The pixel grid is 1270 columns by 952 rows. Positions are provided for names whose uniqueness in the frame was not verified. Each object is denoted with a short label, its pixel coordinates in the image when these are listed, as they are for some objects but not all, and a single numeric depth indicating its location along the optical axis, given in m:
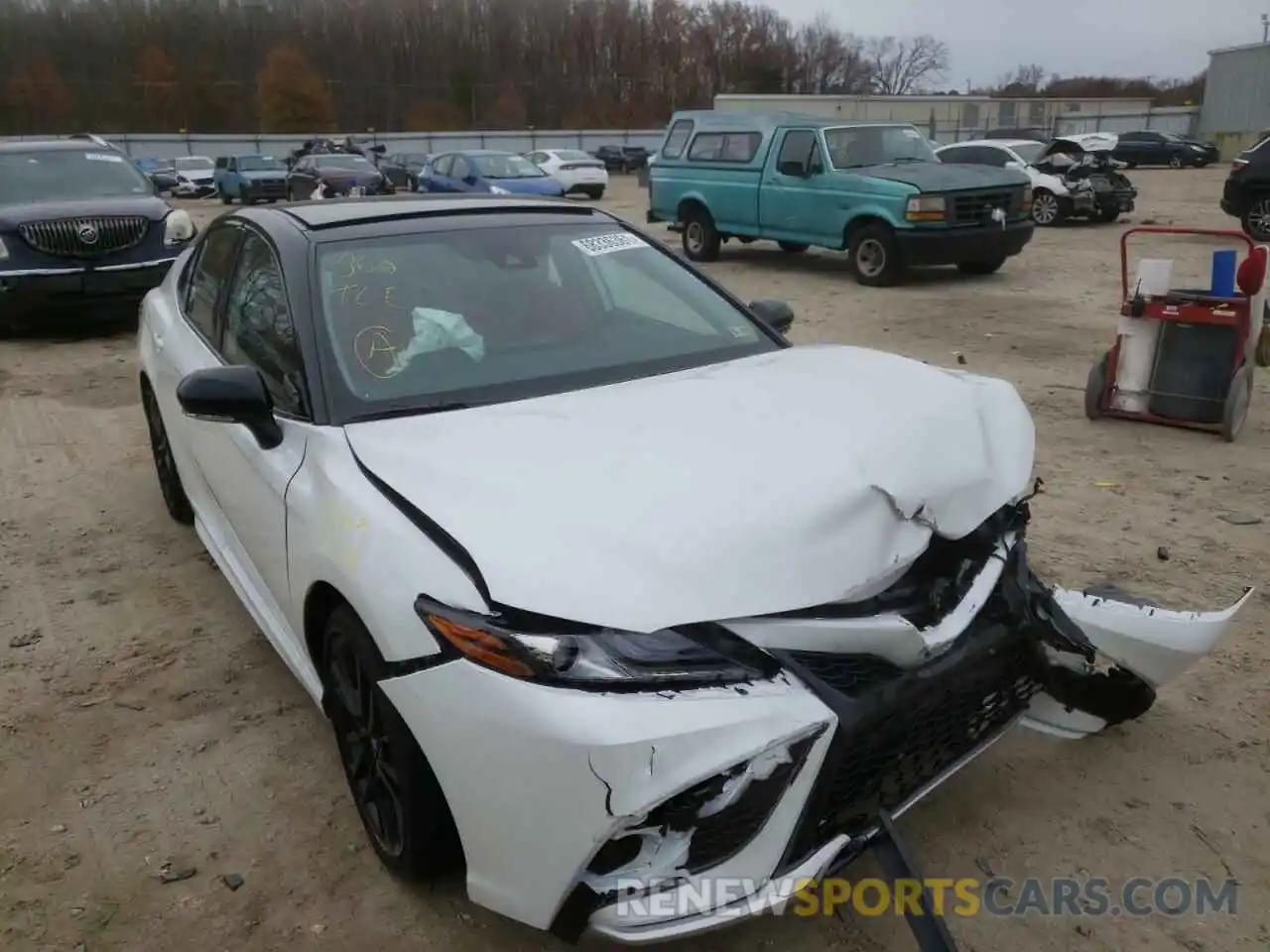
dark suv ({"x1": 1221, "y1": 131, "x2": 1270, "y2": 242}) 13.77
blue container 5.81
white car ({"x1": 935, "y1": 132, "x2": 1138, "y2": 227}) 17.05
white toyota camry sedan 1.95
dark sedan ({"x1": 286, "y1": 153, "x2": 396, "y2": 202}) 22.95
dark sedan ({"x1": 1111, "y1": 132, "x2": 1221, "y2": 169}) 35.06
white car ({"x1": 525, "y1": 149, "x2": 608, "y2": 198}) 29.02
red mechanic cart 5.76
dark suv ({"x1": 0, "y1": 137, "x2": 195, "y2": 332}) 9.15
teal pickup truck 11.28
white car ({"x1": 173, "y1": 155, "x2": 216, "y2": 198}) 36.78
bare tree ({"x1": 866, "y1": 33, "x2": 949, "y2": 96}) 95.31
